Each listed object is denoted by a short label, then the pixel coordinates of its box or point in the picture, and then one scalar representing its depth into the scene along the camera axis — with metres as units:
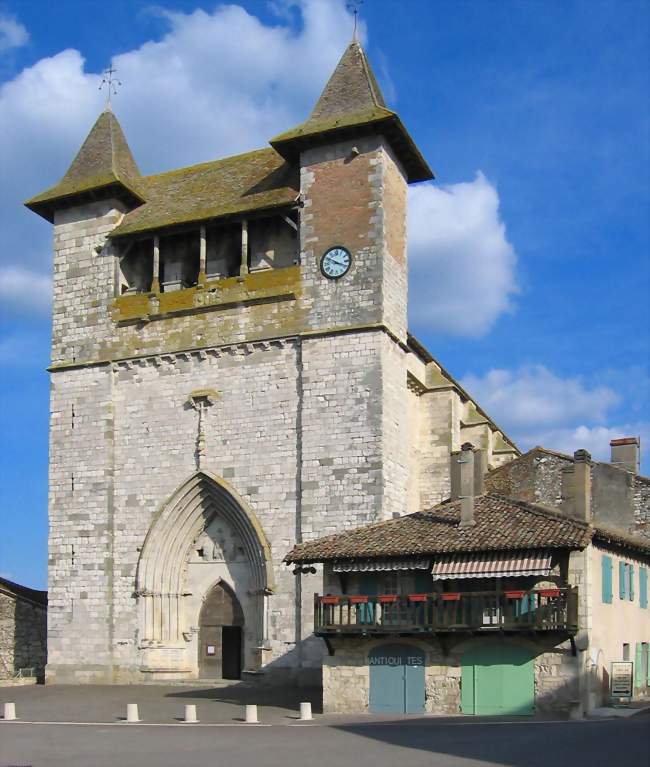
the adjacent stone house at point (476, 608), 19.19
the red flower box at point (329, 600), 21.08
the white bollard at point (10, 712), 21.19
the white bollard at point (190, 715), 19.72
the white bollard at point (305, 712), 20.03
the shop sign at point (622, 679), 20.09
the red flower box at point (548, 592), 18.91
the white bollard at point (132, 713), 20.42
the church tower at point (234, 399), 26.58
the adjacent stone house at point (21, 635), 31.27
